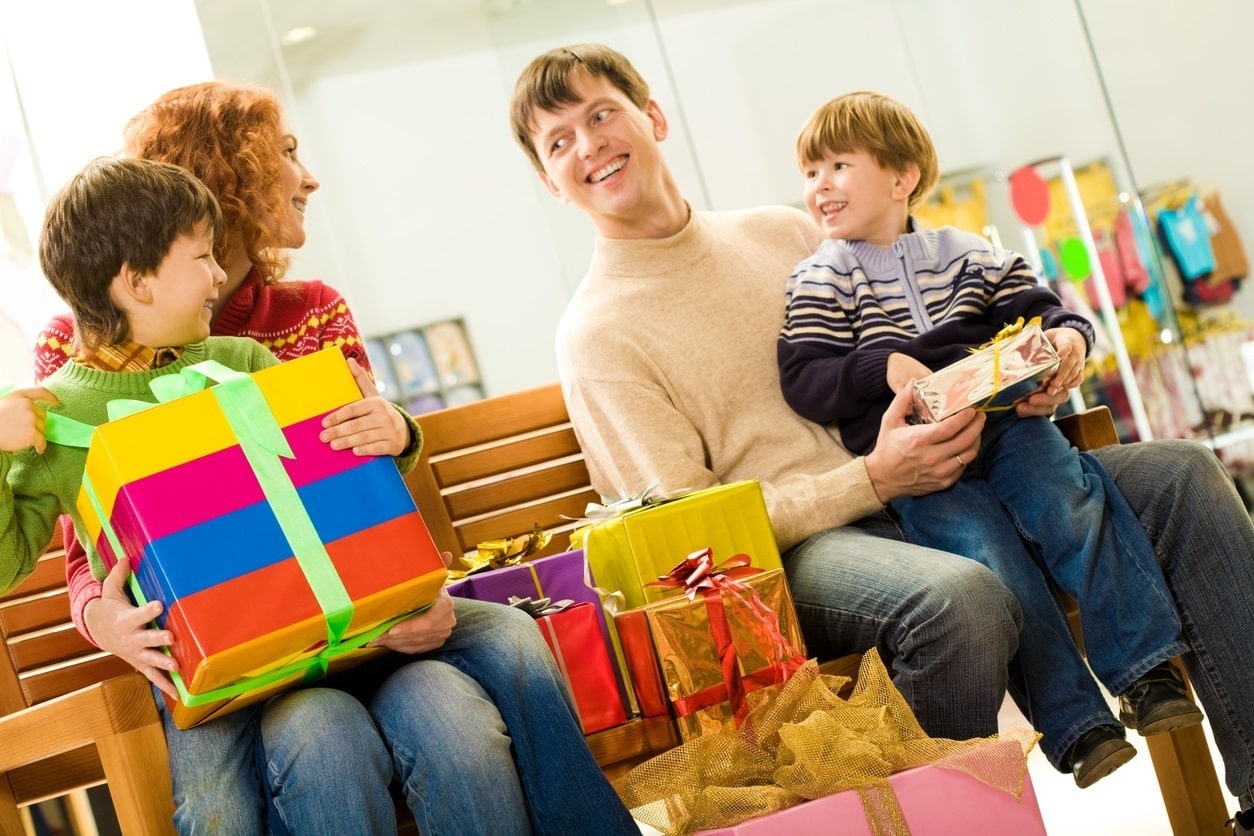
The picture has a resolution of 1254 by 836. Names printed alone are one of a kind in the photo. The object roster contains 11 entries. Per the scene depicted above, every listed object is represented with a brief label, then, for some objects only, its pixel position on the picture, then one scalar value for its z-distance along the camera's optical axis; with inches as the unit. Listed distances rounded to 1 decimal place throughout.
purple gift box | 128.0
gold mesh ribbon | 114.3
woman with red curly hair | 113.9
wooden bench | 114.7
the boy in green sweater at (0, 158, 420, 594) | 117.9
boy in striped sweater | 124.8
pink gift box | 113.4
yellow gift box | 126.2
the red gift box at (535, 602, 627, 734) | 124.5
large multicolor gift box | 112.6
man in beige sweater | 123.6
